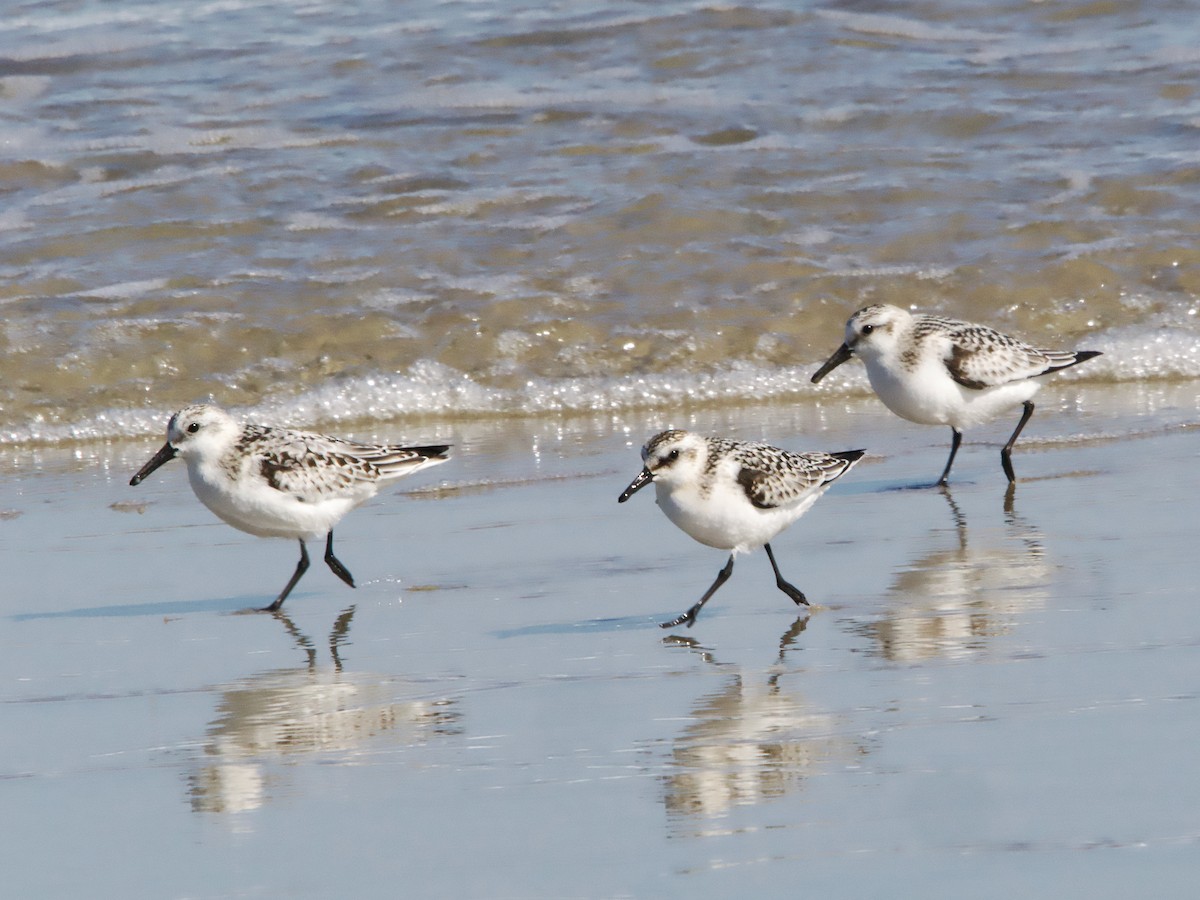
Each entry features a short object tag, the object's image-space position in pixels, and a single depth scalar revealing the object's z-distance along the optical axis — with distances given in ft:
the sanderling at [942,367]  58.29
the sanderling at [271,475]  47.06
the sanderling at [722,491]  41.63
